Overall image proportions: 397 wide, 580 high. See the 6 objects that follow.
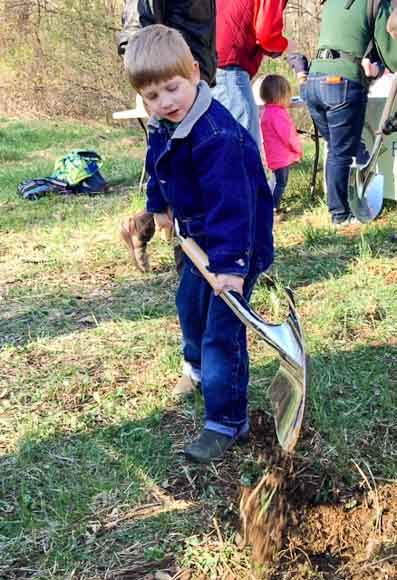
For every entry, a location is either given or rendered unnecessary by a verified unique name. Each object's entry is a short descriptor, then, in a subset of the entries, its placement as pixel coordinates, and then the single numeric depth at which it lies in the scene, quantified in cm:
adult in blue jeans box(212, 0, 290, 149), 379
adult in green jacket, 414
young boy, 193
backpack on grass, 646
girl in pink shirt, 518
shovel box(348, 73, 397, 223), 430
